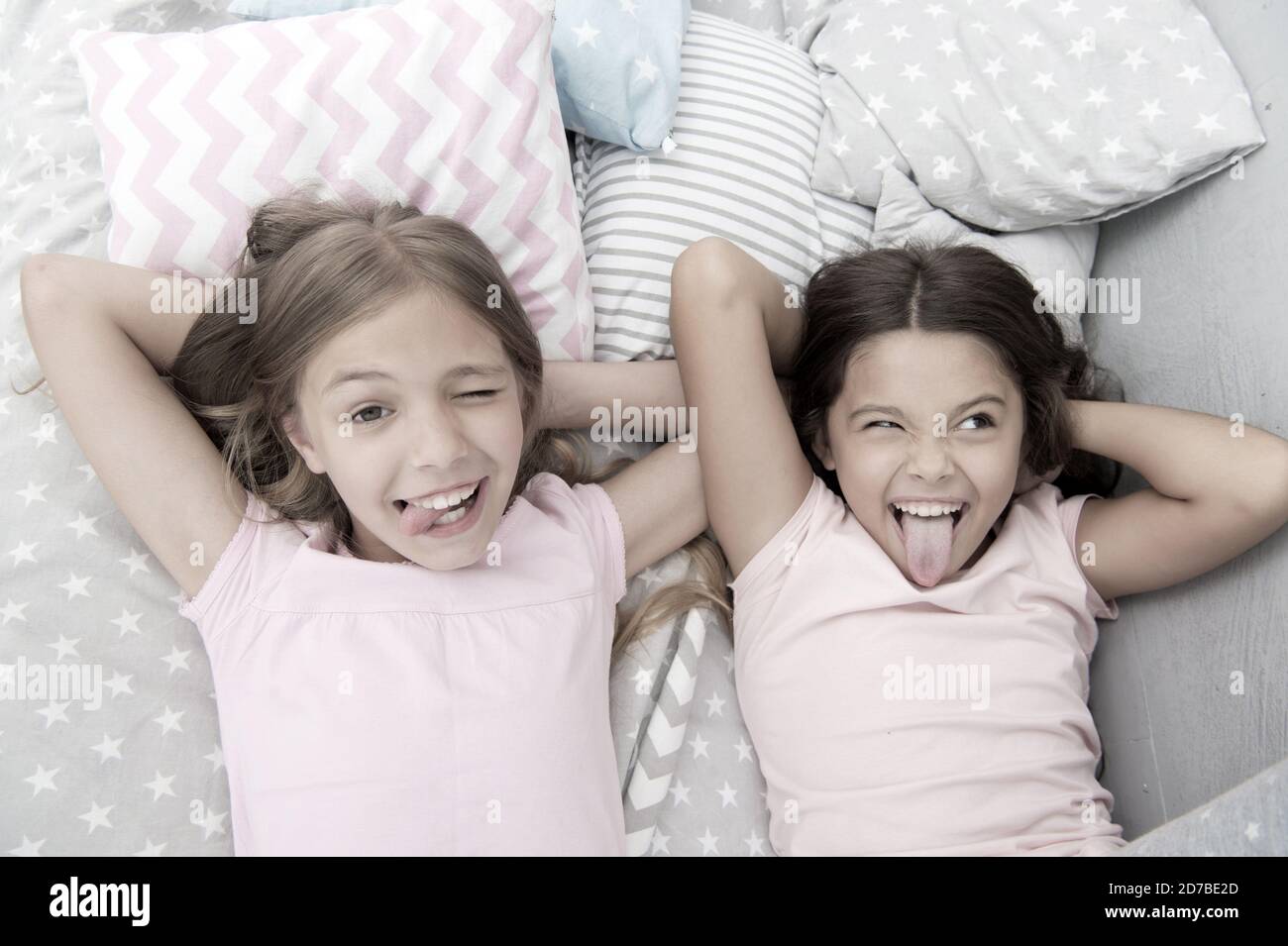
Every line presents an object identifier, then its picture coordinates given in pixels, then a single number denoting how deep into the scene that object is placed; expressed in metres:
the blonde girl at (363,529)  0.98
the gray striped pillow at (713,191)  1.32
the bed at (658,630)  1.04
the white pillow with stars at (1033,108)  1.31
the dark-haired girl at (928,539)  1.09
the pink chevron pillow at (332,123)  1.14
